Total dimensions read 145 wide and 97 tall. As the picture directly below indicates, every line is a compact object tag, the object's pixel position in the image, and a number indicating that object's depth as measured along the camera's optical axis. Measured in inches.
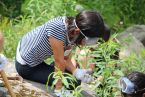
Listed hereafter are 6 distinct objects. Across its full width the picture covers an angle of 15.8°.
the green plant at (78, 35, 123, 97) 183.3
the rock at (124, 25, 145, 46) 413.7
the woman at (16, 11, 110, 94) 190.9
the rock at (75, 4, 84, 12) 429.5
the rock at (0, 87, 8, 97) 192.4
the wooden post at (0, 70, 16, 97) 184.4
